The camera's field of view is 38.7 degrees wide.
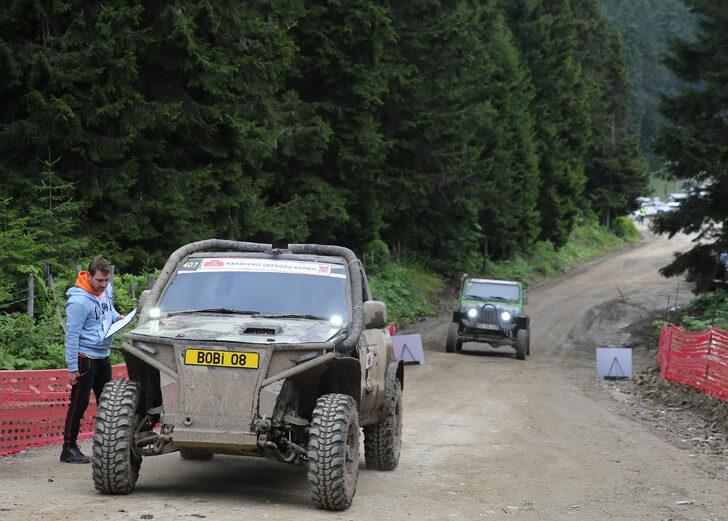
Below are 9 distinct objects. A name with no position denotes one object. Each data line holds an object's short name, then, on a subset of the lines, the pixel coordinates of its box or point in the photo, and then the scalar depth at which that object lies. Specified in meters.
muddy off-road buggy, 8.21
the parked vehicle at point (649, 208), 106.69
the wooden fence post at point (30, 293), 15.72
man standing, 10.27
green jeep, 29.67
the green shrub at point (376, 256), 38.06
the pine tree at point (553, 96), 64.81
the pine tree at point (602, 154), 81.50
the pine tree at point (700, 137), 30.89
